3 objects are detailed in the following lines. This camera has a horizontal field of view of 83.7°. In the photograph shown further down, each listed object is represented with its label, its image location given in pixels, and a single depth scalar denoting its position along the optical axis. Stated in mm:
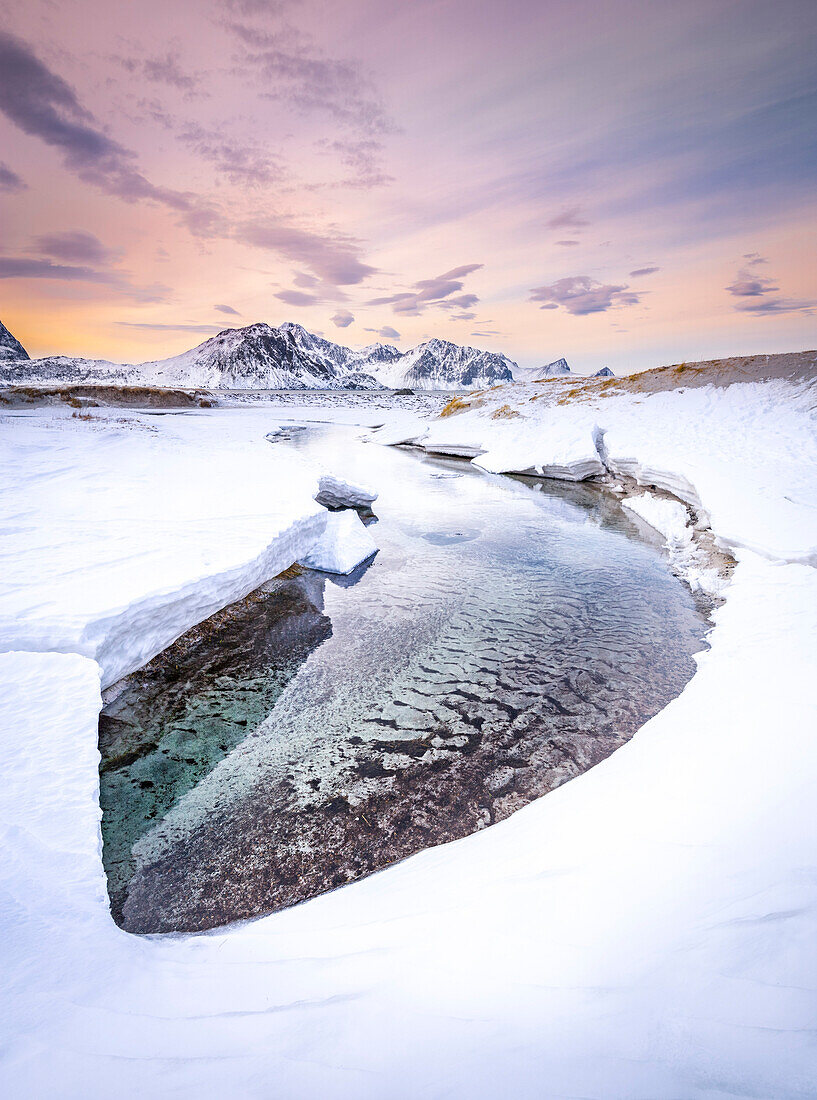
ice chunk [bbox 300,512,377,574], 8828
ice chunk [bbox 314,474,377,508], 12477
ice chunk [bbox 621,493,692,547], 10875
